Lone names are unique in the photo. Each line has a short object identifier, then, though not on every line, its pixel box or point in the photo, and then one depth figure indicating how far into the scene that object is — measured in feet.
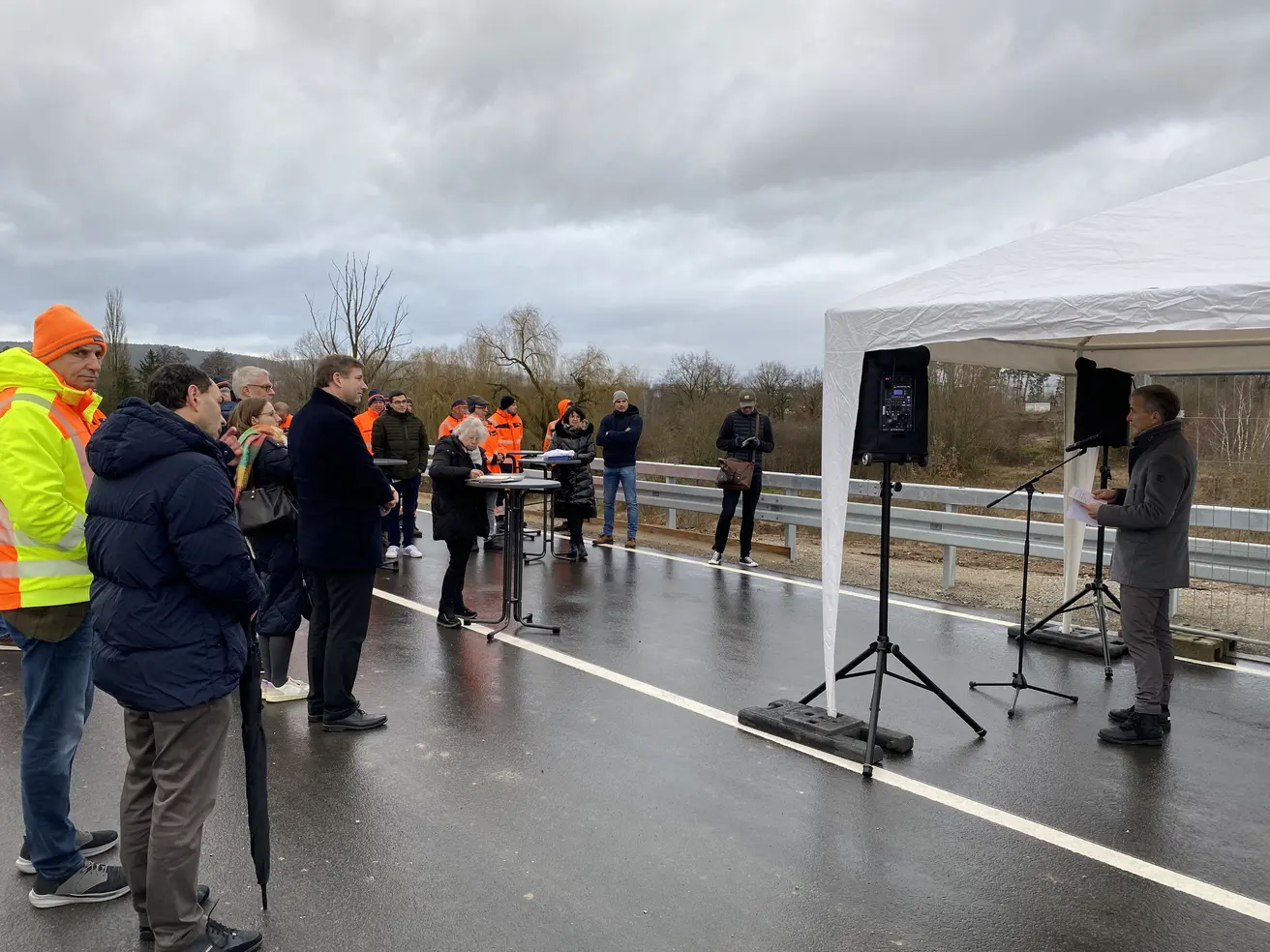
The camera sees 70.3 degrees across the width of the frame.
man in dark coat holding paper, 17.24
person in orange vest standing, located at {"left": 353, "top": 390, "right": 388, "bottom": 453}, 37.91
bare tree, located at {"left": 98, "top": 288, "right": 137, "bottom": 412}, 153.07
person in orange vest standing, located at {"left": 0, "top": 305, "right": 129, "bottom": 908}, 11.05
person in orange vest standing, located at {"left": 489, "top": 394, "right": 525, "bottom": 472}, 41.26
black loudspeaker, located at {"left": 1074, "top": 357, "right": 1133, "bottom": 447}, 22.36
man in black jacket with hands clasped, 36.27
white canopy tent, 13.60
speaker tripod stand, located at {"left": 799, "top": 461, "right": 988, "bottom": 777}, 17.13
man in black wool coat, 16.56
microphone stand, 19.29
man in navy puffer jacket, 9.59
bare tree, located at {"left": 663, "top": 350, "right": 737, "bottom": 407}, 120.89
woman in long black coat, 37.24
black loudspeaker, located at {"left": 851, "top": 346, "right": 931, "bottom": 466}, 16.69
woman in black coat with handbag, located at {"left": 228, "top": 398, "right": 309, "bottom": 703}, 17.58
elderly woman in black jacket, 23.40
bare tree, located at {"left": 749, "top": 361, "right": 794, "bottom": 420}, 107.45
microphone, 21.91
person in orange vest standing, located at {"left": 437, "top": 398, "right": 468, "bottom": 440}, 38.53
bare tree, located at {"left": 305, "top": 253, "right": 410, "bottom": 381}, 85.66
